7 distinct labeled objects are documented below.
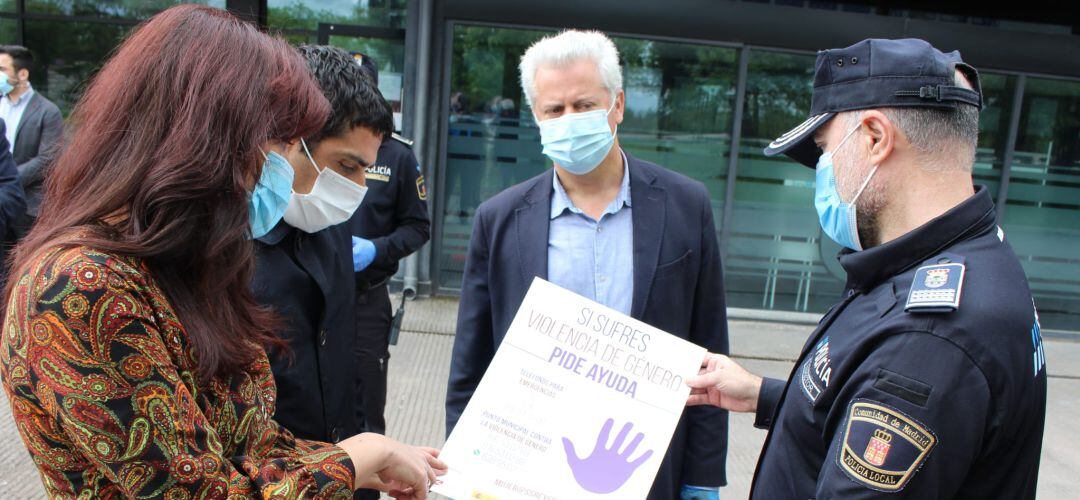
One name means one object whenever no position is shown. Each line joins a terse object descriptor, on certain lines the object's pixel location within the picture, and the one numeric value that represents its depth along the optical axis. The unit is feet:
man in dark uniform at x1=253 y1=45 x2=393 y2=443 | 6.16
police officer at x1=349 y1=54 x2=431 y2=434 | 11.19
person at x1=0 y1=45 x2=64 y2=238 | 18.63
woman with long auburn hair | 3.36
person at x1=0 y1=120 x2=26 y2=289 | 13.93
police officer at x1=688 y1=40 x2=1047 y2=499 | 3.89
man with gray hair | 7.13
